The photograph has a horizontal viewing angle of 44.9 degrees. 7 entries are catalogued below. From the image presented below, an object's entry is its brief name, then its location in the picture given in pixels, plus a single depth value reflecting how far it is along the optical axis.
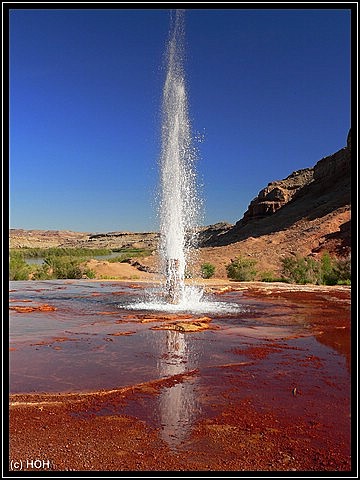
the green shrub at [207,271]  30.36
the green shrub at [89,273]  28.20
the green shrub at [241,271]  26.48
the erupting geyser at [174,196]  14.58
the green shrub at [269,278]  25.16
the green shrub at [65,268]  27.94
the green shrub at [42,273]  27.22
